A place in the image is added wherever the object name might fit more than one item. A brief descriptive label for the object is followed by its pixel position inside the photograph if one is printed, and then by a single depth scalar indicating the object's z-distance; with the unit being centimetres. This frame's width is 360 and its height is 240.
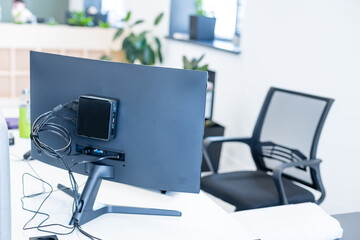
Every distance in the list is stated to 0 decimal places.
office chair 234
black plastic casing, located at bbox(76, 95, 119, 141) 149
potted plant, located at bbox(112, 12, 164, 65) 502
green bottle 226
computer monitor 149
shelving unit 490
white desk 146
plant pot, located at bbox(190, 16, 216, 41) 444
